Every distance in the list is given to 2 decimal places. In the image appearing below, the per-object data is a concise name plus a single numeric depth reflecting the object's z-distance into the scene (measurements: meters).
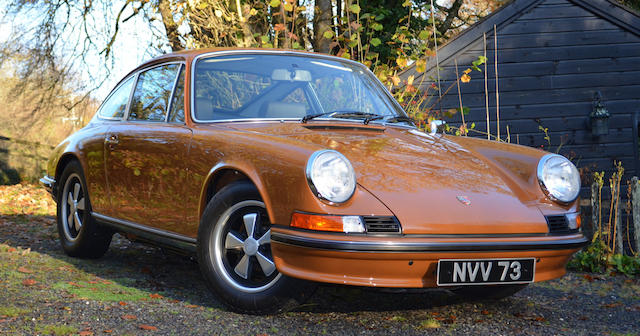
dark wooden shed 12.86
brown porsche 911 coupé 3.22
